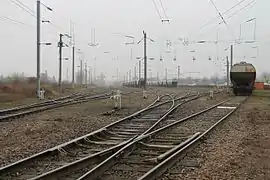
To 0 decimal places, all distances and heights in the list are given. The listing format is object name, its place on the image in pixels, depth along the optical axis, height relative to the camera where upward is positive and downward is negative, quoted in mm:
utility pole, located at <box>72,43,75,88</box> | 67625 +2111
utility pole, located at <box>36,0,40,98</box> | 36469 +2383
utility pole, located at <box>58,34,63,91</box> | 50772 +2750
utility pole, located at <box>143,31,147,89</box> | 47188 +1798
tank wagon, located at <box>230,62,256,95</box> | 42844 -30
